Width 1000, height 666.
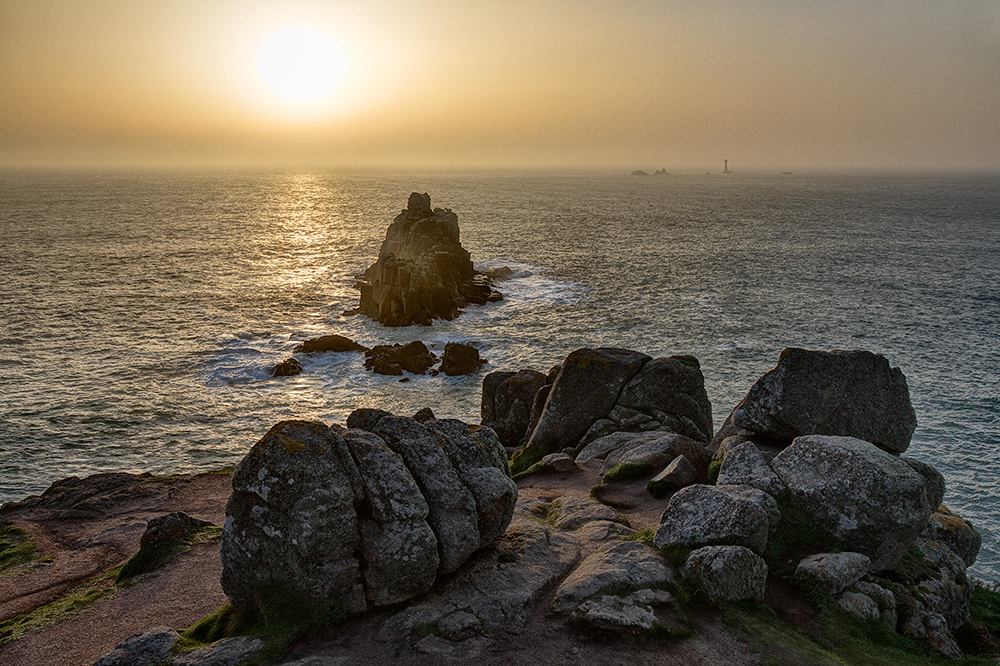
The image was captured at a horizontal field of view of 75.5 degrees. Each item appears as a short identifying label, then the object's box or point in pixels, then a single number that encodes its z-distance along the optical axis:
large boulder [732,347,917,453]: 22.19
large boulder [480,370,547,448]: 36.03
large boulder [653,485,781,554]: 17.00
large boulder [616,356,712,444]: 31.33
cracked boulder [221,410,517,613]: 15.06
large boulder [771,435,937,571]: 17.52
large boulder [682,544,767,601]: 15.81
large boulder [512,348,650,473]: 31.55
